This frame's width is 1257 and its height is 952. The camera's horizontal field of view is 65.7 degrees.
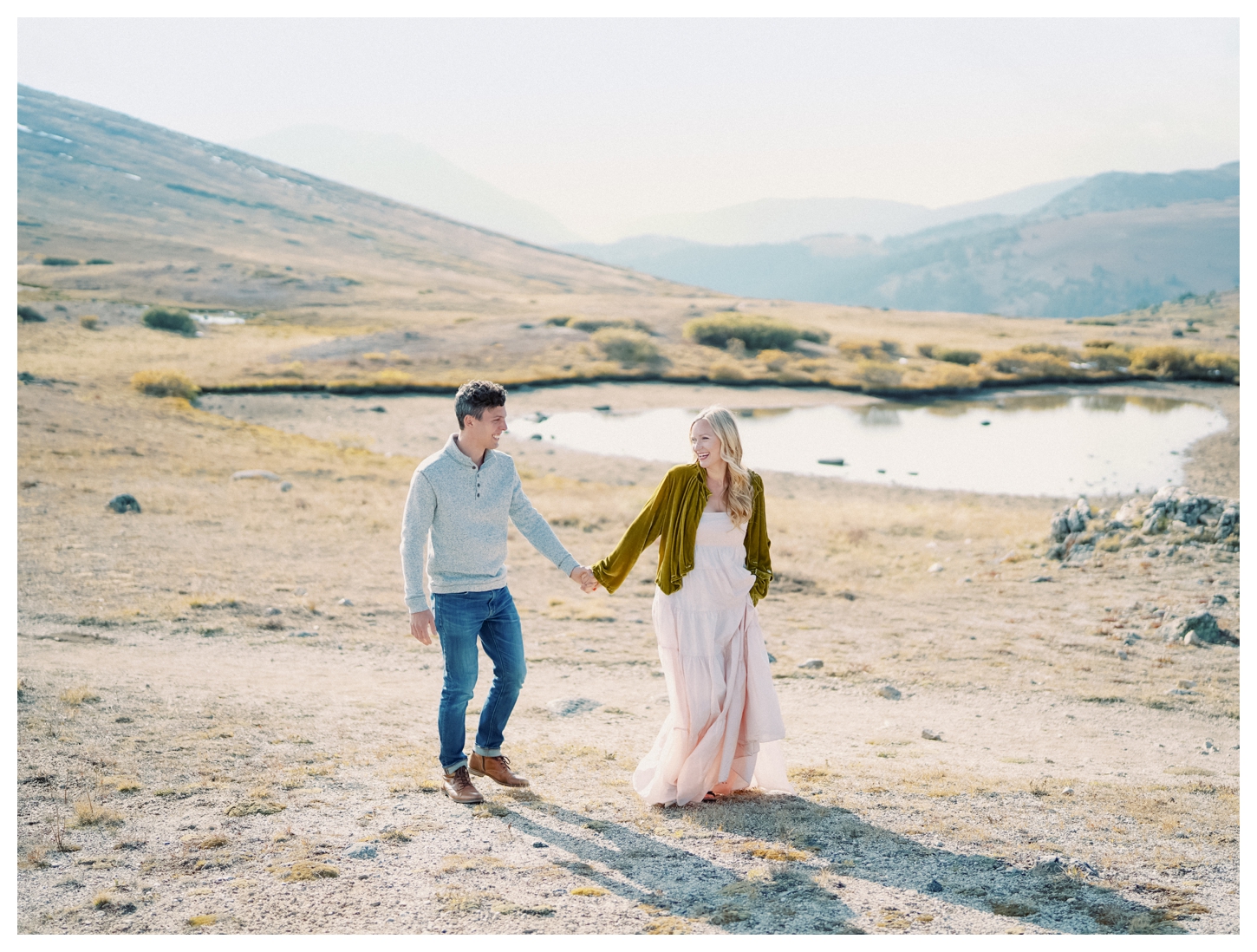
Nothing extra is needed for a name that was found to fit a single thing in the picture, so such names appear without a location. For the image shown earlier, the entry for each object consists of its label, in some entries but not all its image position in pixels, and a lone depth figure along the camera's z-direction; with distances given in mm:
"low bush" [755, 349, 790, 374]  49684
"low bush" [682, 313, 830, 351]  55031
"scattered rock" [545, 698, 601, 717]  8148
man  5223
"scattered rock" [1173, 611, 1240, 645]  10742
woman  5434
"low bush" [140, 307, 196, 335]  52688
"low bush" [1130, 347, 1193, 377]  50188
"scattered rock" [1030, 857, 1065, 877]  4785
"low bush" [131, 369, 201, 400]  33488
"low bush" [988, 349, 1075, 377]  49156
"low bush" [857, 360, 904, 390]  45312
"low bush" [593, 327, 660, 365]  48500
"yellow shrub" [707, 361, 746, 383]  45844
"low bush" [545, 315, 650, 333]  57188
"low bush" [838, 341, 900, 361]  54594
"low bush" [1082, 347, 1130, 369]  52812
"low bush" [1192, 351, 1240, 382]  48625
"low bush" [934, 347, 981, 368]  54750
